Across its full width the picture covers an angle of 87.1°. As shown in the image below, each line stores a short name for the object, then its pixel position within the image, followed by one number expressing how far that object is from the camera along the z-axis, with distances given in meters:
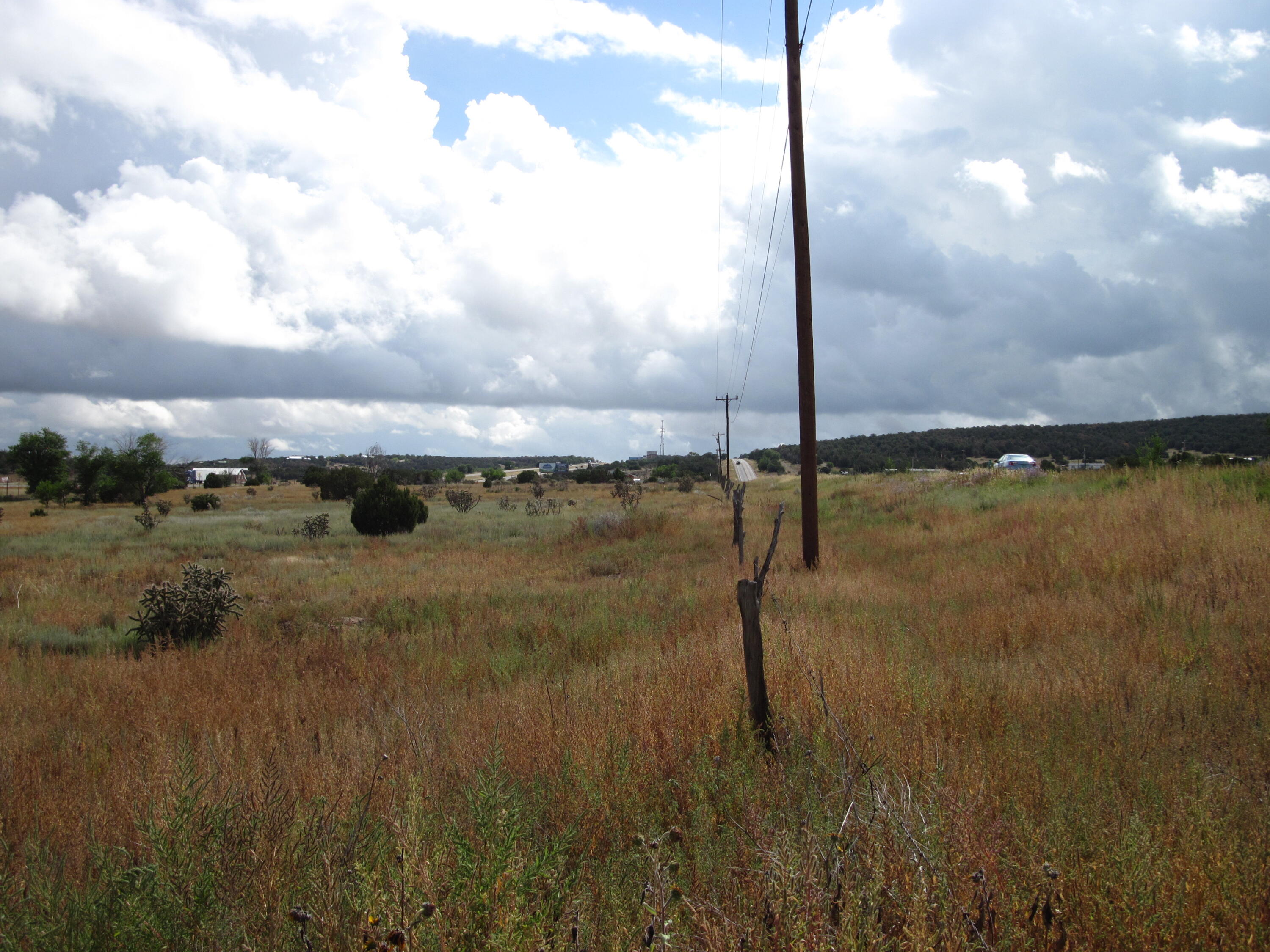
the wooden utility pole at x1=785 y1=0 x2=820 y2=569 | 13.52
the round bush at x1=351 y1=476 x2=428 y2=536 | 29.58
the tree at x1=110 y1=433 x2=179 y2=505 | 65.56
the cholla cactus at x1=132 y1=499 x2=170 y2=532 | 31.81
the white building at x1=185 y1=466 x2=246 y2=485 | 103.56
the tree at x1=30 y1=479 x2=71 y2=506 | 63.41
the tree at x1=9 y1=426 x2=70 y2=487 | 69.94
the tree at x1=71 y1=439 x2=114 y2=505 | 66.19
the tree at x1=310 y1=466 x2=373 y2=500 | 61.91
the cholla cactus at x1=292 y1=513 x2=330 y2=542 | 27.88
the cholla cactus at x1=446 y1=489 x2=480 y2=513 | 44.16
